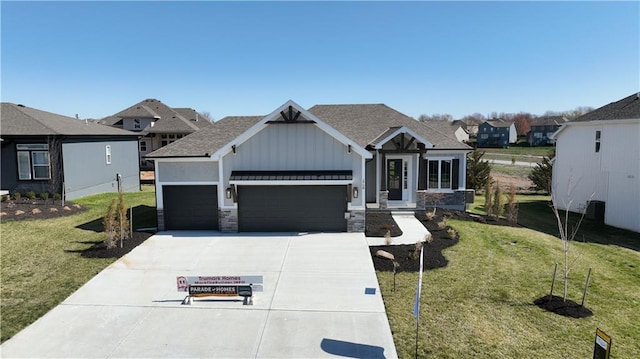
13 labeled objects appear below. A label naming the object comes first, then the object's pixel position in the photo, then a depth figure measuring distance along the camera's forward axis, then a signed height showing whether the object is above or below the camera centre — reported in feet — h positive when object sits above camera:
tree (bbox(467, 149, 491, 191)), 88.74 -6.04
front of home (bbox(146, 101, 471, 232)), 50.93 -4.30
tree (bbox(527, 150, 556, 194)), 93.01 -7.55
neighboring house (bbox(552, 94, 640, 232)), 58.49 -3.16
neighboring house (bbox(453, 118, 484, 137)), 393.09 +19.46
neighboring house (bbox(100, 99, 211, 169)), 128.16 +7.74
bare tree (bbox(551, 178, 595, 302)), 31.21 -11.98
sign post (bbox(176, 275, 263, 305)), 30.81 -10.56
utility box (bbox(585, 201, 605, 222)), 64.10 -10.78
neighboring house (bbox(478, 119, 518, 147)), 308.60 +7.64
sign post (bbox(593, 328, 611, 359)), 19.92 -10.11
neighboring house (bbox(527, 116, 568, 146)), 293.59 +8.83
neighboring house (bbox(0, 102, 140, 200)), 71.10 -1.11
